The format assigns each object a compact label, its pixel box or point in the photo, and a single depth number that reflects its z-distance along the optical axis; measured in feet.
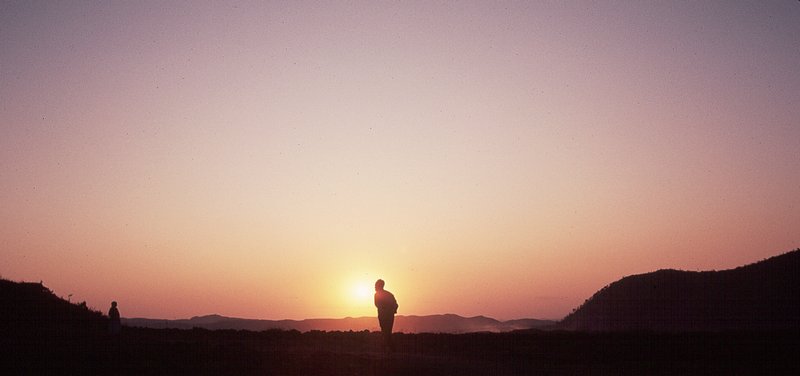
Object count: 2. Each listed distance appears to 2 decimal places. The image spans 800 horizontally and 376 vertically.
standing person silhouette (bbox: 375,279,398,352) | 83.10
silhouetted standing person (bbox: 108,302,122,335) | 108.88
